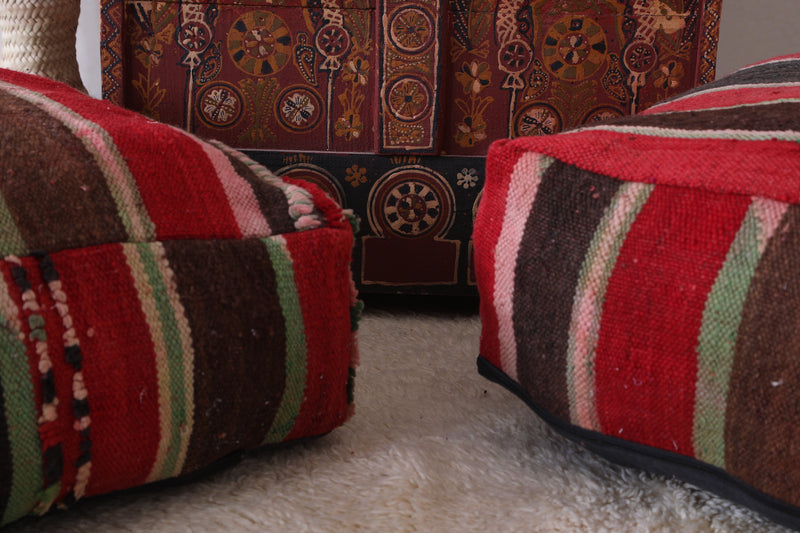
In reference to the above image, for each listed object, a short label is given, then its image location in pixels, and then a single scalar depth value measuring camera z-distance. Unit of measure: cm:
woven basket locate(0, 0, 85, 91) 112
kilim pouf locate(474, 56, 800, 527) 49
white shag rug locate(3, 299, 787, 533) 56
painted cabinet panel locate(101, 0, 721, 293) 111
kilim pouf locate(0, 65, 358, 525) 47
